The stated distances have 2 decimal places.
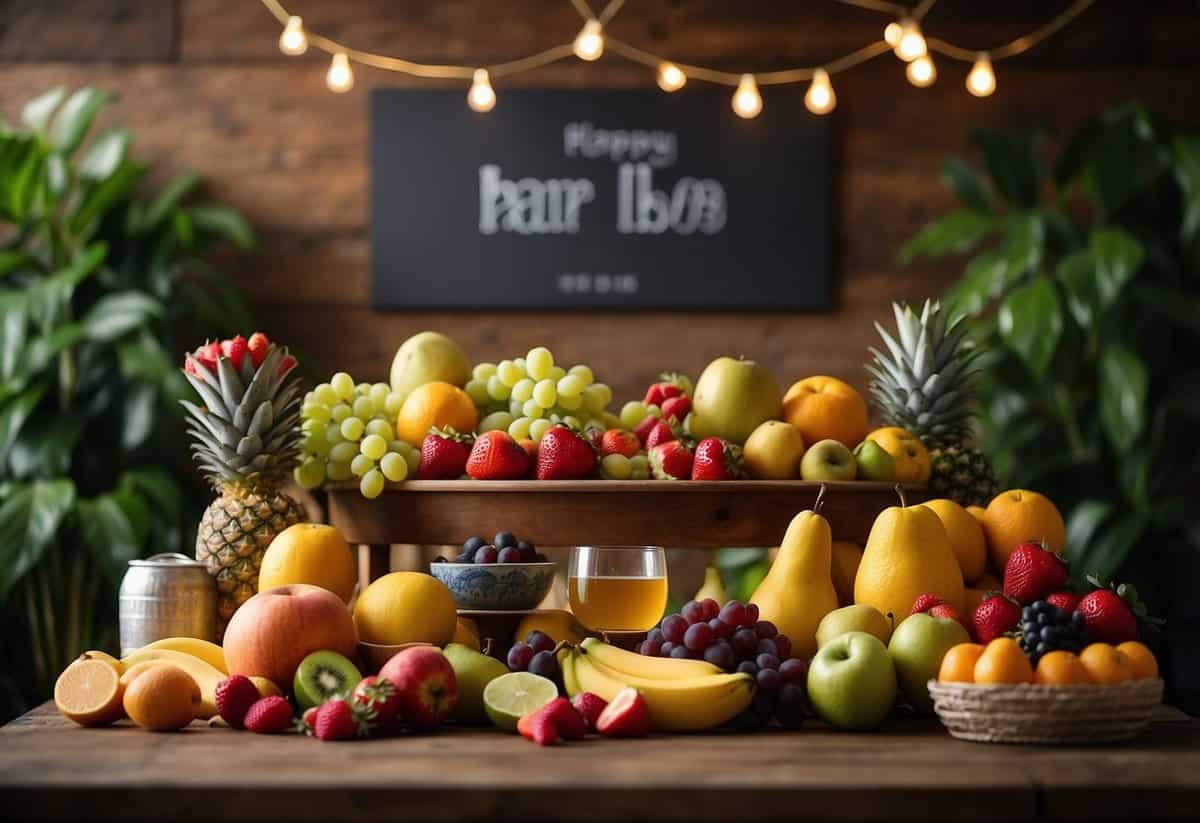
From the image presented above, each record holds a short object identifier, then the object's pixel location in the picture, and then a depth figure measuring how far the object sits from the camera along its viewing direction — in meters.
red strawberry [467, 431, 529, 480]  2.21
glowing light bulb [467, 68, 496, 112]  4.15
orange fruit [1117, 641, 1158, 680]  1.66
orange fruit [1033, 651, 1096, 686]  1.61
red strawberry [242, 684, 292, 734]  1.68
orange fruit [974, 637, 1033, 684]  1.61
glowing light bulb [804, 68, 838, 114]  4.19
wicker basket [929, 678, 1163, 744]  1.59
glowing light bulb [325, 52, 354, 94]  4.14
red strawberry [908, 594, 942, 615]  1.86
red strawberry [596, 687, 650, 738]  1.66
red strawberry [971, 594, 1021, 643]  1.77
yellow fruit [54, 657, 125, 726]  1.75
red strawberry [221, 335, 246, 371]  2.21
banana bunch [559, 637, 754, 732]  1.70
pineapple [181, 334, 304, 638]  2.15
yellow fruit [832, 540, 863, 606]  2.16
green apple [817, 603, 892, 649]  1.83
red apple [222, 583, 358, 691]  1.76
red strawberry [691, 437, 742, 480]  2.21
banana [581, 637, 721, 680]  1.75
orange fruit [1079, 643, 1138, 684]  1.62
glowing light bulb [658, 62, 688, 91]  4.13
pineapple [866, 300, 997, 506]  2.50
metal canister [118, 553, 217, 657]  2.05
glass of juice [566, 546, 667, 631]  1.94
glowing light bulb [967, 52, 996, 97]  4.06
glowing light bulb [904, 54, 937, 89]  4.02
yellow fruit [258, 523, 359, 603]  2.02
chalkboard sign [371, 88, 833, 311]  4.59
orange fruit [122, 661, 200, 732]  1.69
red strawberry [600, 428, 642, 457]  2.31
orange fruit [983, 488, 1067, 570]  2.11
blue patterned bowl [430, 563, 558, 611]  1.97
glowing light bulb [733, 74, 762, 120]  4.19
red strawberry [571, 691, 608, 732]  1.70
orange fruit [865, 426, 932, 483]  2.30
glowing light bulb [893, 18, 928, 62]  3.70
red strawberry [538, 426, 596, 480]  2.21
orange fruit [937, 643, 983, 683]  1.64
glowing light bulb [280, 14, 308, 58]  3.90
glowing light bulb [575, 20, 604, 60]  3.94
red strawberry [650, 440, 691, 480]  2.23
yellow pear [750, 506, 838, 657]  1.95
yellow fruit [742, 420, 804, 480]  2.26
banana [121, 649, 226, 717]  1.80
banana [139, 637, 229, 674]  1.94
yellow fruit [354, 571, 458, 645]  1.86
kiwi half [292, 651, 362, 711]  1.73
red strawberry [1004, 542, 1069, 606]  1.88
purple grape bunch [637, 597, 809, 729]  1.73
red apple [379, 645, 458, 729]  1.68
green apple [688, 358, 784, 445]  2.36
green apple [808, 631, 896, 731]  1.70
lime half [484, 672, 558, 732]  1.72
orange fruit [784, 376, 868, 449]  2.35
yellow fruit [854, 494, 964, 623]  1.93
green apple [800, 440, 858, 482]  2.22
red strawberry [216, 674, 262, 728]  1.70
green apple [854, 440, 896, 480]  2.25
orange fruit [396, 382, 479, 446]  2.35
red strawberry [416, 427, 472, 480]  2.27
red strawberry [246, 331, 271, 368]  2.23
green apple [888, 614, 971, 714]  1.75
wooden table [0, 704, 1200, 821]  1.37
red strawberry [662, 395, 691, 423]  2.45
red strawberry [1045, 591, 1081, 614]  1.78
